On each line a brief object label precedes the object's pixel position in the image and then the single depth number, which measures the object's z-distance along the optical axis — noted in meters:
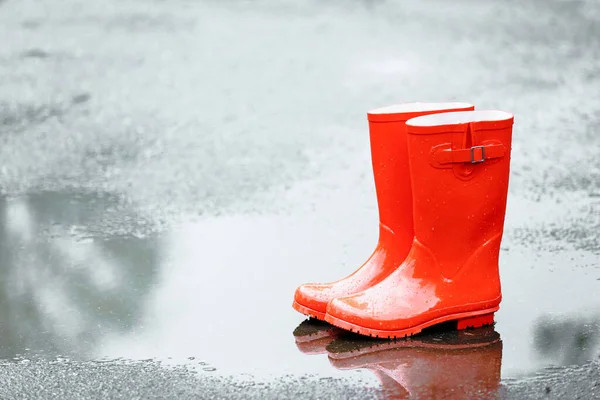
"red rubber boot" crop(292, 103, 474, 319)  5.17
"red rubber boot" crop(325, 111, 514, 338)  4.79
